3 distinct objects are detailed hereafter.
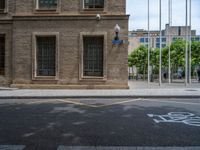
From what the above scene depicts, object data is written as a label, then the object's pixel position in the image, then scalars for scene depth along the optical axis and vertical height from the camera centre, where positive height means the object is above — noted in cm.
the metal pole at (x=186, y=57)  1533 +158
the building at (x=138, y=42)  6300 +1240
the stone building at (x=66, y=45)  1142 +200
